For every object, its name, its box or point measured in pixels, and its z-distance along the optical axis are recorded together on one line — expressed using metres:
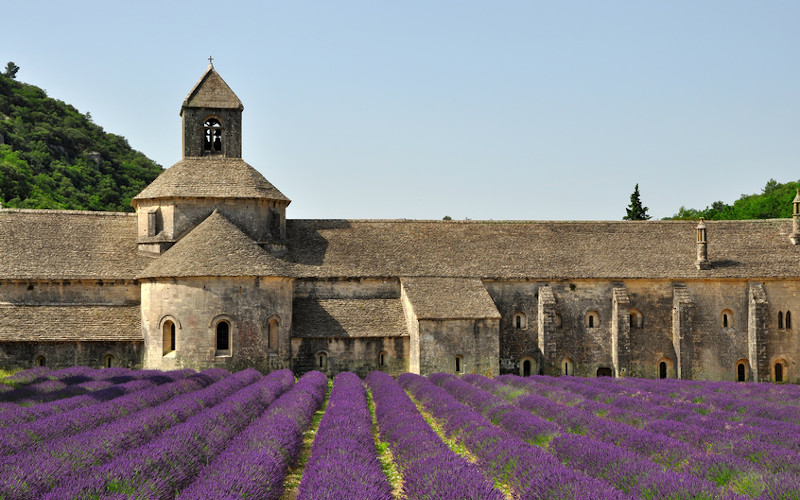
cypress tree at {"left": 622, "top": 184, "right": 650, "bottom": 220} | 78.50
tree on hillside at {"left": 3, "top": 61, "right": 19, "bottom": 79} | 113.04
